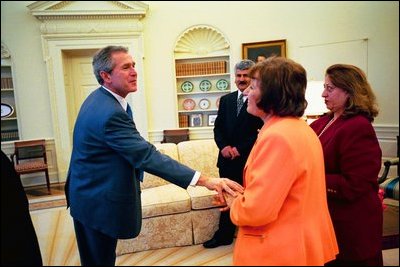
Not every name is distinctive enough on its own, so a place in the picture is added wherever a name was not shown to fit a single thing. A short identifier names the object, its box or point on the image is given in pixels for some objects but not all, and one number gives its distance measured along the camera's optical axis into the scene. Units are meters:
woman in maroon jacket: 1.18
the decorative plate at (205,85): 5.01
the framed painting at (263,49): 4.57
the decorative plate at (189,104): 5.09
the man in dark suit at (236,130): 2.23
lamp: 2.54
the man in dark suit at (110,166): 1.29
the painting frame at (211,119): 5.06
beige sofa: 2.49
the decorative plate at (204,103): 5.07
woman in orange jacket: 0.83
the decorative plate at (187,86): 5.04
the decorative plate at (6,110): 4.56
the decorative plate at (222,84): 4.95
